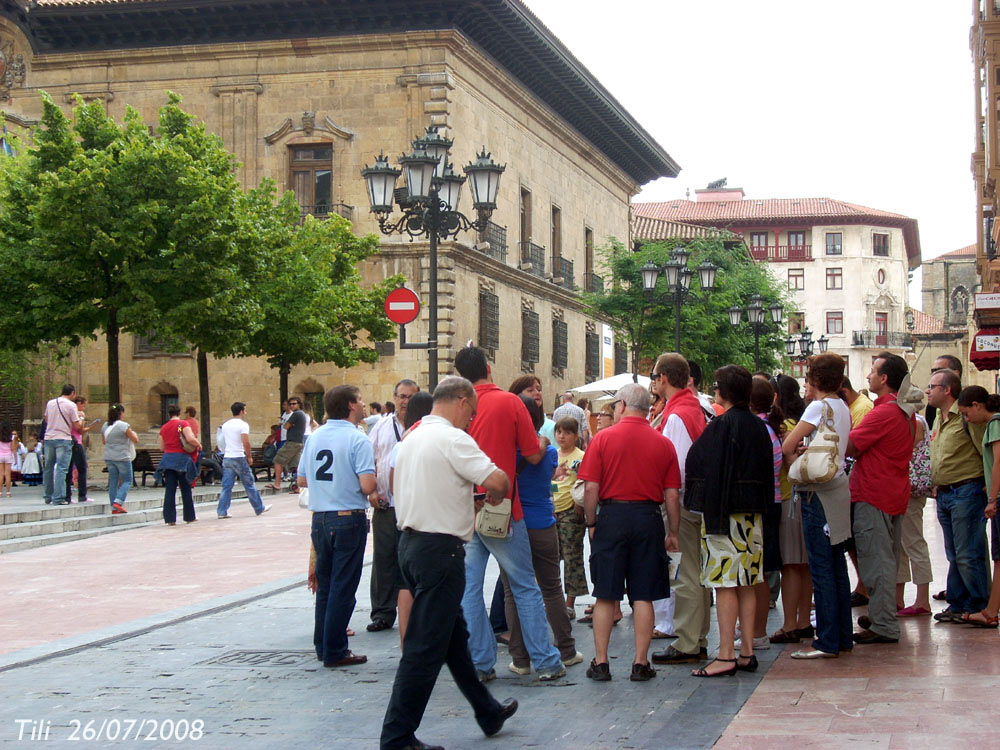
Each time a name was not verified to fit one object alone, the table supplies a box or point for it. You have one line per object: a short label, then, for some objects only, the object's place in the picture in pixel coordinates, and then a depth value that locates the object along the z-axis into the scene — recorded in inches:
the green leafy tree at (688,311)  1503.4
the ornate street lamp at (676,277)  983.0
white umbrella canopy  1222.9
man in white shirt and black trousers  245.1
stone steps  690.2
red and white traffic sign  690.2
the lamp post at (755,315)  1270.9
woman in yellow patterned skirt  308.3
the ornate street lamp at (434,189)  627.5
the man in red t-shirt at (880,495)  343.3
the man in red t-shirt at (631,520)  305.6
